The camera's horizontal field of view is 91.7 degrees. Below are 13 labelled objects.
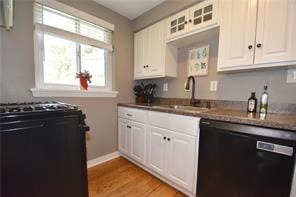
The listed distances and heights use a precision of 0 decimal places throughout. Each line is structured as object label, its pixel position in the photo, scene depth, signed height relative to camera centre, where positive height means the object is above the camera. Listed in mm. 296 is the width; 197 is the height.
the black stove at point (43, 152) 821 -417
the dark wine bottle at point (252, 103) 1468 -109
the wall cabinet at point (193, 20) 1583 +870
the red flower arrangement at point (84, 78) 2031 +153
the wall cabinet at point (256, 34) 1145 +523
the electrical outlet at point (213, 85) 1841 +85
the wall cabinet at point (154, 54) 2133 +571
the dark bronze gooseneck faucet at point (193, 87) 2006 +58
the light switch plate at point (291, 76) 1326 +162
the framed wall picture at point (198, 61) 1921 +423
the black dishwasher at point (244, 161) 924 -507
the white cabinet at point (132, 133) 1990 -655
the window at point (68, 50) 1700 +541
